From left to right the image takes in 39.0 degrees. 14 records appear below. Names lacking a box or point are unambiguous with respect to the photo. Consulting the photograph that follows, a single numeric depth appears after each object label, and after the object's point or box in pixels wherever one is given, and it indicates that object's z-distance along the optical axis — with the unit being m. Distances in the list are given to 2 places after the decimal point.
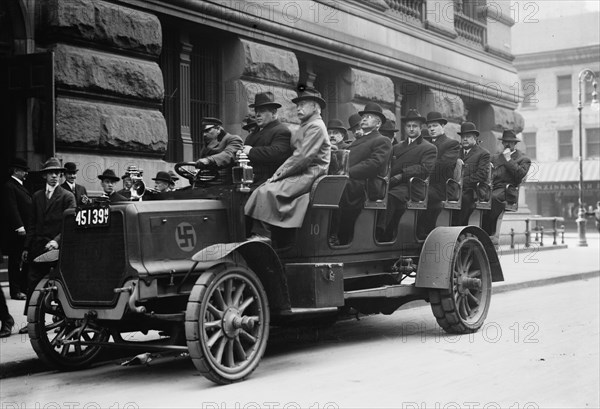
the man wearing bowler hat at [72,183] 10.98
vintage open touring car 7.09
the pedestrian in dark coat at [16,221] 11.30
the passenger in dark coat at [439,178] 10.26
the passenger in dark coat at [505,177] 12.15
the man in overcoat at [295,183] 7.95
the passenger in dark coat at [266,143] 8.36
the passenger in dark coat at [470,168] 10.93
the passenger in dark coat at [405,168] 9.70
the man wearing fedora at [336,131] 10.72
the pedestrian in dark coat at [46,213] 9.85
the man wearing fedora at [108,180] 10.89
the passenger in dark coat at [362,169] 9.00
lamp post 30.73
